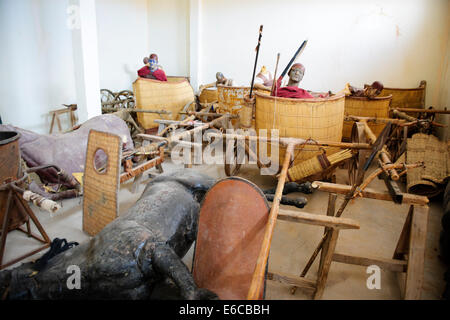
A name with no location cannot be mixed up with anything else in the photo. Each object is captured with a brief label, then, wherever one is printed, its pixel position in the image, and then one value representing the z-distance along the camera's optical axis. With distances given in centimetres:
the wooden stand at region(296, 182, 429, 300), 189
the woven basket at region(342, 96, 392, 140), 443
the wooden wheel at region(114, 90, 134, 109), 645
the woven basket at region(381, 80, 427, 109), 577
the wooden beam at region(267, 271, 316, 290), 201
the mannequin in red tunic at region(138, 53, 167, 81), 603
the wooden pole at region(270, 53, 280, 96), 356
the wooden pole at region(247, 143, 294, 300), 117
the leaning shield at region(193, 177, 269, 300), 167
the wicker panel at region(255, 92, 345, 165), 328
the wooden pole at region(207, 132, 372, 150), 287
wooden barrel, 235
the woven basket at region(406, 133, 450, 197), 349
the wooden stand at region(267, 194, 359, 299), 170
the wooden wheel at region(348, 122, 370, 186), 292
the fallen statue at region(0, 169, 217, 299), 164
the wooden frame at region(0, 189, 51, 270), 226
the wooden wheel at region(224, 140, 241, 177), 385
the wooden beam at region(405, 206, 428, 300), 189
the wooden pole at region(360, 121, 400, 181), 200
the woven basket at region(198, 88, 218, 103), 634
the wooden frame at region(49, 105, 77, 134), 573
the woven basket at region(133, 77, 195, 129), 543
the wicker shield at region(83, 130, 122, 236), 253
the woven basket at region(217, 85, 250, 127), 514
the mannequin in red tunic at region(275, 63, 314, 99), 349
